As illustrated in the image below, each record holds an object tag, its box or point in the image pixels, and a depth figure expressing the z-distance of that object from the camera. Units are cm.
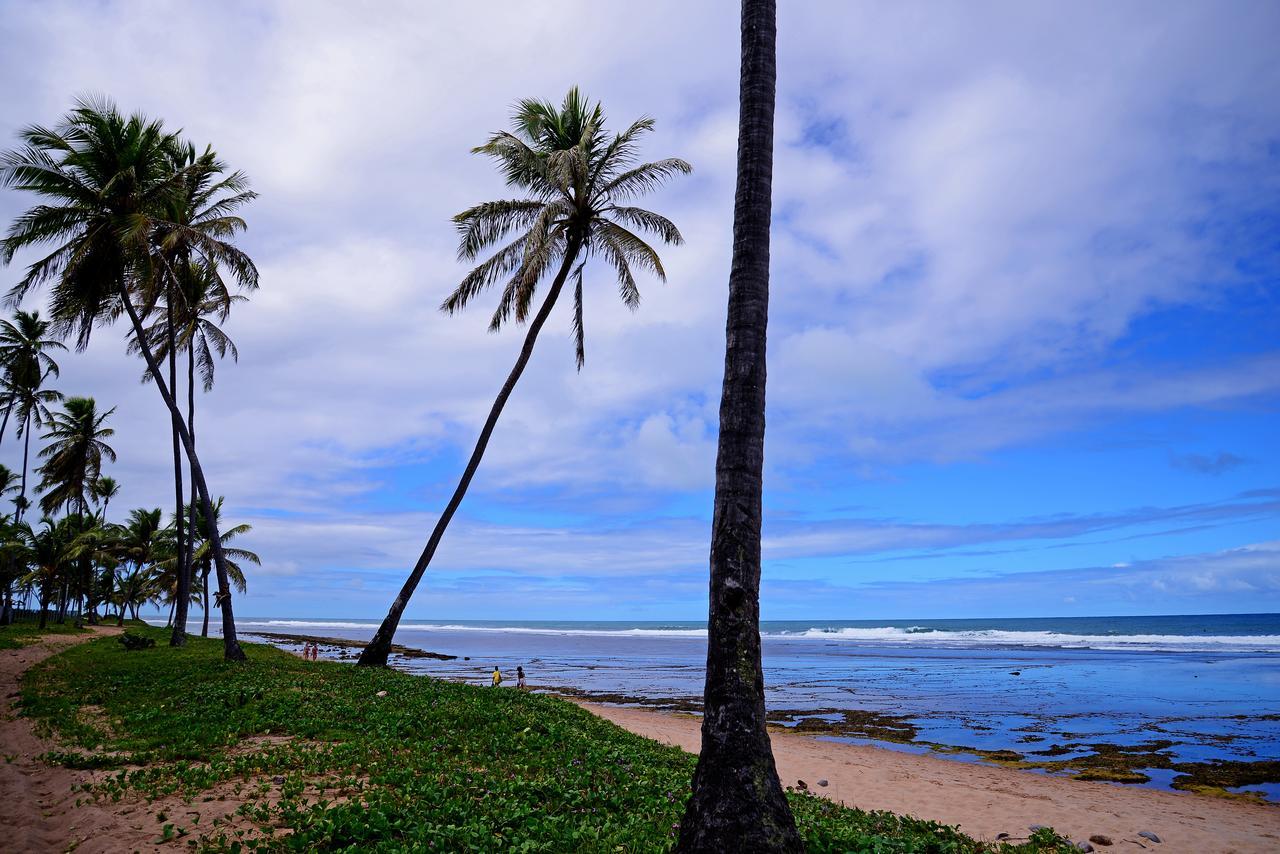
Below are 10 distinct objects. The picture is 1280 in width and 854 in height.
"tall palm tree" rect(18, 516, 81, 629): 4394
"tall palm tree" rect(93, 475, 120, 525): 5432
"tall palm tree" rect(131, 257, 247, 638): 2445
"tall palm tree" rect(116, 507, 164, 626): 5000
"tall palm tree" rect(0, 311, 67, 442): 3784
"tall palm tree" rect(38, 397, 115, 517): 4212
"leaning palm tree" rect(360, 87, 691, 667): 2017
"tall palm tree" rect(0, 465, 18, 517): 4597
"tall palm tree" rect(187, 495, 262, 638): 4369
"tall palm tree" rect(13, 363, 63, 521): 3938
